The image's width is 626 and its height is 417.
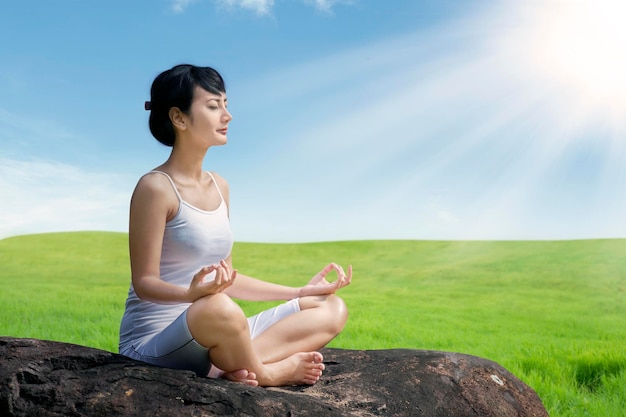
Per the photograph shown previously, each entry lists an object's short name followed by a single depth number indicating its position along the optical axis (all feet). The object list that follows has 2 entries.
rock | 8.58
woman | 9.75
